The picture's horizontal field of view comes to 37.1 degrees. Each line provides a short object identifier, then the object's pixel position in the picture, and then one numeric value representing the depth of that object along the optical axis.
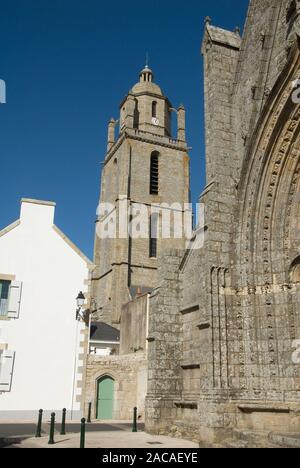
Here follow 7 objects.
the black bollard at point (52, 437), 9.32
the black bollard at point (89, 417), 15.53
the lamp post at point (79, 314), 15.73
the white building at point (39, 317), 15.24
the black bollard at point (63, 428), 11.06
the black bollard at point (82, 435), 8.46
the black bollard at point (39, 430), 10.51
